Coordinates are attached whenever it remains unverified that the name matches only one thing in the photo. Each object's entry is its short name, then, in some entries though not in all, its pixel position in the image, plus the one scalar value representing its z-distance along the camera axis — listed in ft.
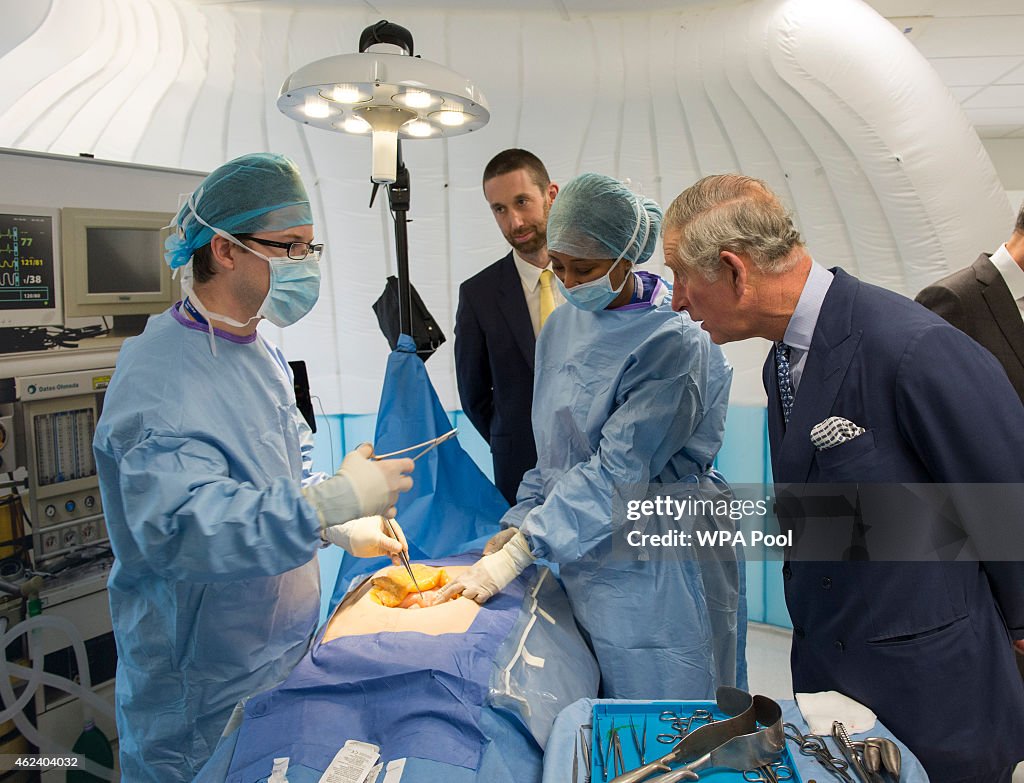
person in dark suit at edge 7.66
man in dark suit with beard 9.06
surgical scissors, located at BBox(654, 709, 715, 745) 4.32
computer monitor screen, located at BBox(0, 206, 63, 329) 7.09
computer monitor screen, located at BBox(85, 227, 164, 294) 7.76
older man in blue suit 4.26
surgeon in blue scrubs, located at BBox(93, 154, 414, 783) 4.56
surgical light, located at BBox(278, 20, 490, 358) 6.46
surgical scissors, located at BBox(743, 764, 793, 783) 3.86
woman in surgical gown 6.20
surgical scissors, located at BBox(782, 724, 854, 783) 3.87
